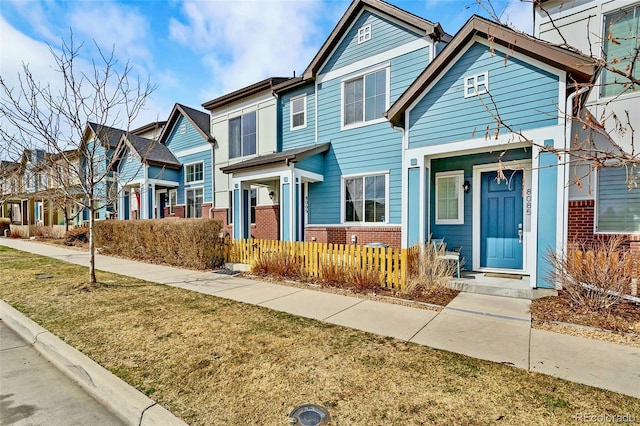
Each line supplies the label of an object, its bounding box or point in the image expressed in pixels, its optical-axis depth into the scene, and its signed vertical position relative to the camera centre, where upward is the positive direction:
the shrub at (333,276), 7.54 -1.72
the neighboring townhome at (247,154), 12.10 +2.71
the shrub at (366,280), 7.09 -1.73
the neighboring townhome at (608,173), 7.37 +0.86
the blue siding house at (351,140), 10.05 +2.49
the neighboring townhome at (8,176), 14.67 +1.62
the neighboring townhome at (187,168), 17.12 +2.39
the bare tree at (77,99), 6.82 +2.58
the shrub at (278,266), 8.51 -1.69
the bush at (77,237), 17.55 -1.68
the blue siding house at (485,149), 6.41 +1.45
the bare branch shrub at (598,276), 5.15 -1.22
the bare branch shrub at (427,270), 6.96 -1.53
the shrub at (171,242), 10.08 -1.25
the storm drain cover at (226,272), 9.37 -2.02
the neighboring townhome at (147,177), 17.44 +1.83
